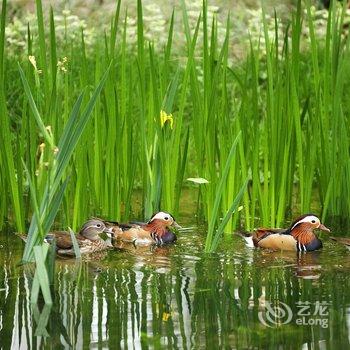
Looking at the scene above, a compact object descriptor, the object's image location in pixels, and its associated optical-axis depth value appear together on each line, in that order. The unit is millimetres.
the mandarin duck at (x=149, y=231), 11727
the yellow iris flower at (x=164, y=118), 12023
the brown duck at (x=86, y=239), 10992
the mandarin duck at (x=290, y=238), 11430
